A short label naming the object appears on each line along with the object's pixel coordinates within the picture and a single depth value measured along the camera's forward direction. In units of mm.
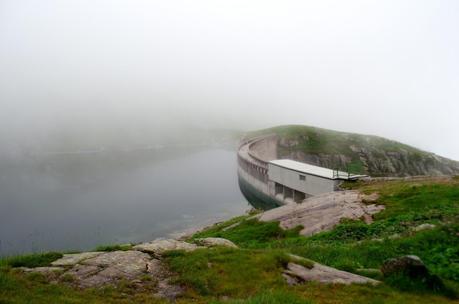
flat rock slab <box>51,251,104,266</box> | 12800
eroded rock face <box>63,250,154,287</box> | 11617
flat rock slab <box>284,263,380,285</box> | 11672
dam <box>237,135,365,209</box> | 56731
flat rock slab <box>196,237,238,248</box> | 16516
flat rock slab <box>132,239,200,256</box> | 14406
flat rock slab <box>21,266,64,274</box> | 11977
